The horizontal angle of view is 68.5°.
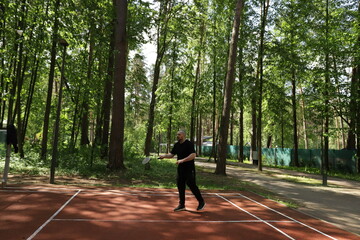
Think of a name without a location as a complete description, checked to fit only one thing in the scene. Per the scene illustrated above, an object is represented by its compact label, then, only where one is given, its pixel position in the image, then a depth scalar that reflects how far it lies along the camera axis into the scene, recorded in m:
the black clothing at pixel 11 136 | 8.11
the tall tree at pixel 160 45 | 21.88
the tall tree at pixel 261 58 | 18.56
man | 6.60
